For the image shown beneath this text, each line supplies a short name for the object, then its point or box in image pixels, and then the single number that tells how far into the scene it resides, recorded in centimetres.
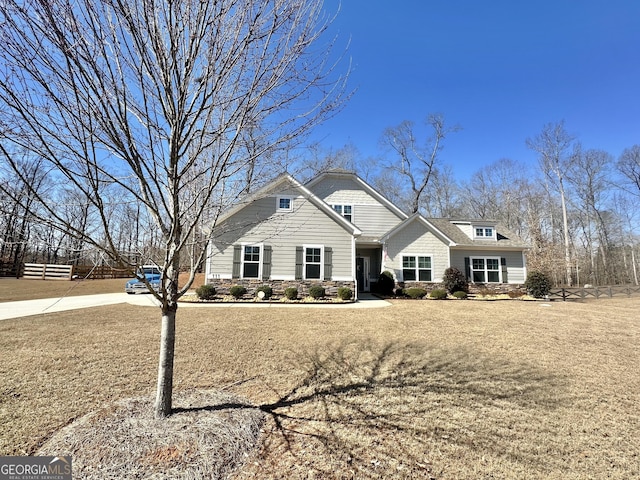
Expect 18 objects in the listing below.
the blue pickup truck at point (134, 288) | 1711
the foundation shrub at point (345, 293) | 1298
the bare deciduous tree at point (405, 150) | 2835
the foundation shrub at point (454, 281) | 1578
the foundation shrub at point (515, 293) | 1659
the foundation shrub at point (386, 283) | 1569
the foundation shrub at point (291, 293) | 1302
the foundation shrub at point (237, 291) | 1283
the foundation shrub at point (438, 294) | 1484
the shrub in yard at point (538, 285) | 1620
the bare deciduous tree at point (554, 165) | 2902
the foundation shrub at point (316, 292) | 1320
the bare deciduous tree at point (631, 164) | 3033
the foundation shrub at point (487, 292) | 1672
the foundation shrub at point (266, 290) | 1325
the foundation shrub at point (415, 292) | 1493
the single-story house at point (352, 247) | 1363
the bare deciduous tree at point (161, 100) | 218
